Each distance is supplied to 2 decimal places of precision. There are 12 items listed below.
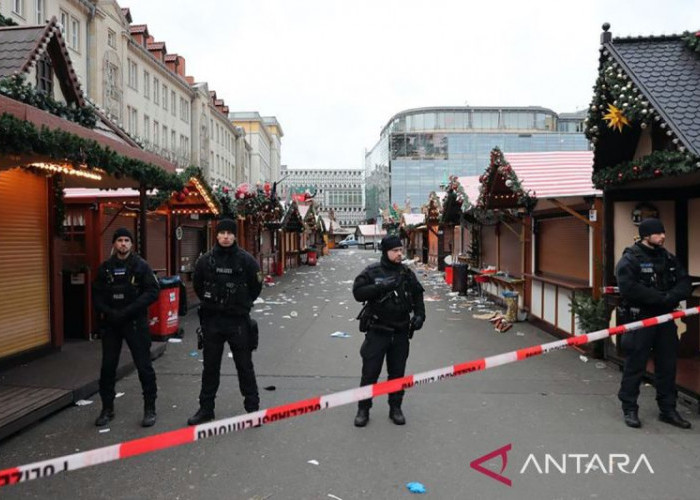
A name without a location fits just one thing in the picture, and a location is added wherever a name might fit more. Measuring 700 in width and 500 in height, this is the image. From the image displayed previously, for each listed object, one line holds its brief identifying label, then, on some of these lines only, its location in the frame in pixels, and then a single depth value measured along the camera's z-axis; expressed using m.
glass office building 89.56
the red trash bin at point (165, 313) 9.21
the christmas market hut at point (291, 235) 29.41
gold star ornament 6.57
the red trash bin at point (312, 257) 37.94
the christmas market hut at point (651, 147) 5.98
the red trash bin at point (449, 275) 20.70
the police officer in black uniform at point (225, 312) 5.07
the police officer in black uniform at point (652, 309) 5.07
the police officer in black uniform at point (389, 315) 5.10
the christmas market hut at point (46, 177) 5.60
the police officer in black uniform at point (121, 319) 5.13
